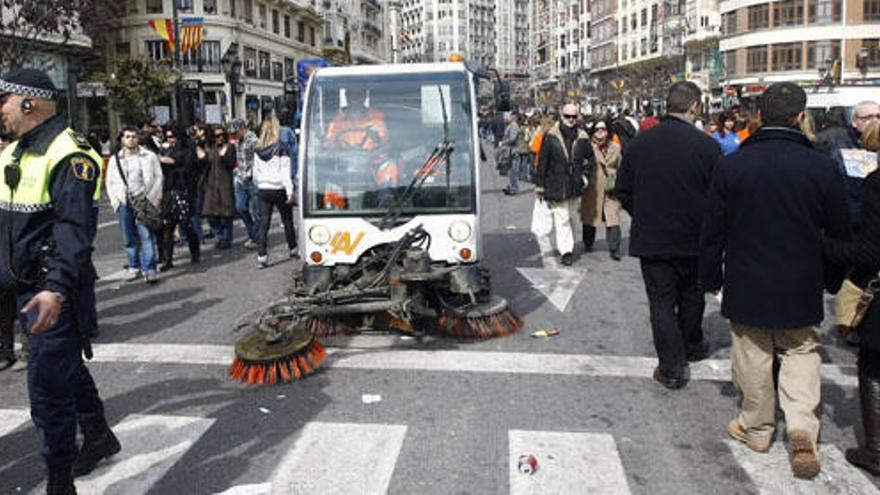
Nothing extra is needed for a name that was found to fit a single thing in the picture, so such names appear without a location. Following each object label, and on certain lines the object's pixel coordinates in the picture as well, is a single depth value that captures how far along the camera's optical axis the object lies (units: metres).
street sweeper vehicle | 6.54
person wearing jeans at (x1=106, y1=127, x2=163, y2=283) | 9.34
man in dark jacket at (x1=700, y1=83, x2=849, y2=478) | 4.08
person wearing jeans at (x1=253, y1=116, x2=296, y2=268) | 10.10
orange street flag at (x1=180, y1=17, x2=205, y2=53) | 25.92
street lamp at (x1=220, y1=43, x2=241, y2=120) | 20.59
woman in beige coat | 10.42
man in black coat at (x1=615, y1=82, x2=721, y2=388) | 5.36
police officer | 3.56
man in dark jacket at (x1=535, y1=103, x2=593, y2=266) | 9.91
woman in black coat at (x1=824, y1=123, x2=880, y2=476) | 3.91
